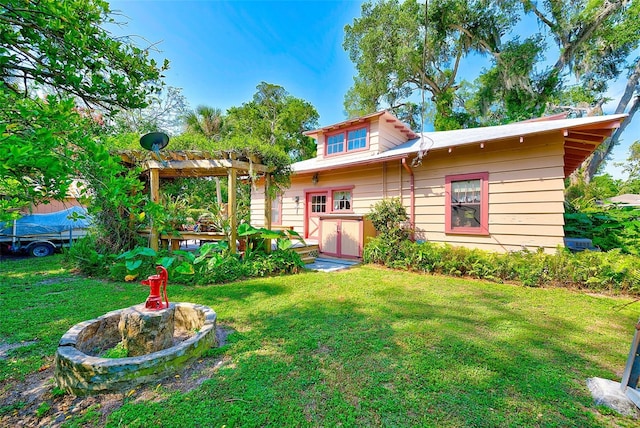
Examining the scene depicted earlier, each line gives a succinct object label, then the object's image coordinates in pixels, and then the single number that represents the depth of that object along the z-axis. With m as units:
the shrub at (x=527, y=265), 4.41
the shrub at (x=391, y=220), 6.80
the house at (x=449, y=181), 5.25
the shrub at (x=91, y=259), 5.66
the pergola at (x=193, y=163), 5.68
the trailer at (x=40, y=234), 7.95
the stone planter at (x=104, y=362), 1.98
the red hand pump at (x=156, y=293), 2.49
